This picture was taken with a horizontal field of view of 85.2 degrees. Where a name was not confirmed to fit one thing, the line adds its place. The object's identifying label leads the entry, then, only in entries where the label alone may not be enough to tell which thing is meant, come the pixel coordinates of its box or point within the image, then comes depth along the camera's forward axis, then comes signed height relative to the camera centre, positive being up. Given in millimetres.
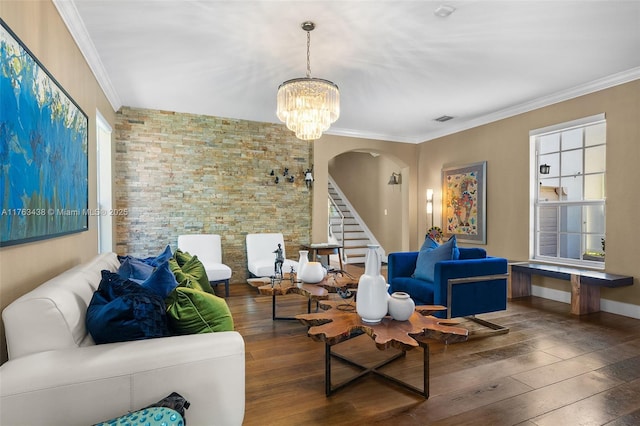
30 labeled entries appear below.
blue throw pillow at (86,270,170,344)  1585 -482
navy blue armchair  3311 -751
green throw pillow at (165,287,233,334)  1773 -527
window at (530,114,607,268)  4500 +292
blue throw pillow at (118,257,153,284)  2352 -417
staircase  8648 -451
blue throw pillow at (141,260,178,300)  1948 -402
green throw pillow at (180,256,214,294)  3011 -533
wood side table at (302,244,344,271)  6035 -647
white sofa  1327 -656
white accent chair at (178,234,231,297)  5352 -555
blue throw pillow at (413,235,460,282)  3680 -473
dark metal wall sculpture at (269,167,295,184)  6234 +635
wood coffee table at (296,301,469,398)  2020 -725
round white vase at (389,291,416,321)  2271 -623
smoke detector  2746 +1620
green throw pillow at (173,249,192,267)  3475 -468
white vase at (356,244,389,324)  2225 -523
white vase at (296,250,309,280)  3723 -539
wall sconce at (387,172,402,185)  8203 +787
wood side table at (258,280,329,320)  3203 -750
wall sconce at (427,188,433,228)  6941 +228
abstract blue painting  1641 +352
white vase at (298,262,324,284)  3598 -642
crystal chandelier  3191 +1015
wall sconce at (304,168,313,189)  6320 +631
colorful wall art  5863 +191
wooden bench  3903 -779
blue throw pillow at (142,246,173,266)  3163 -435
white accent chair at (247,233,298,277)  5470 -619
